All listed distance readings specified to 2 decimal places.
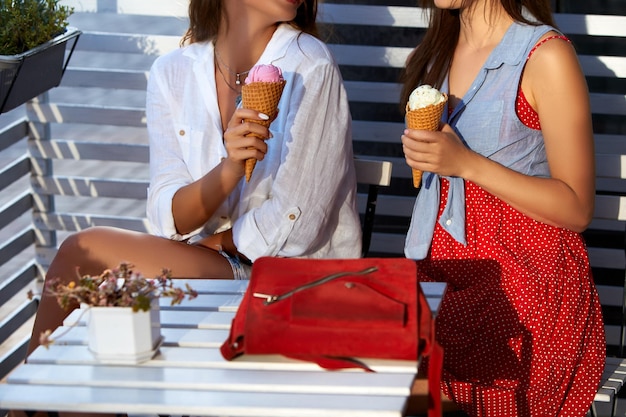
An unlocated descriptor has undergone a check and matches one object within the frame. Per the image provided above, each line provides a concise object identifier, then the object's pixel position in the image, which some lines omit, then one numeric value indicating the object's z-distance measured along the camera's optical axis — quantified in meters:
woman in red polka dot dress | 2.75
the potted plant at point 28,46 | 3.30
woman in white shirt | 3.00
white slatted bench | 3.98
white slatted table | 1.95
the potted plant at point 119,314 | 2.11
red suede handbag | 2.07
